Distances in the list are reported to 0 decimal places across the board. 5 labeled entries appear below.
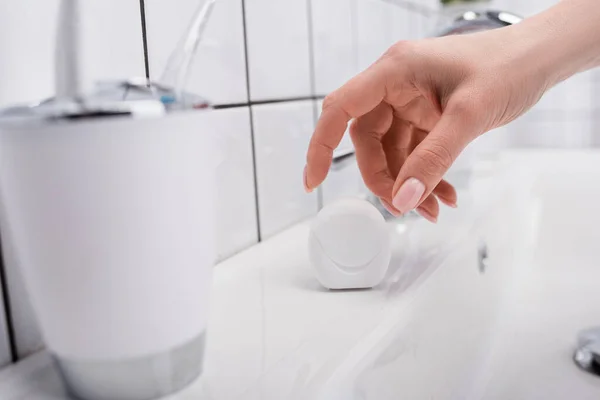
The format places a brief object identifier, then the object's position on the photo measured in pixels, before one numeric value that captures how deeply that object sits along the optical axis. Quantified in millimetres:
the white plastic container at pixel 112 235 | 200
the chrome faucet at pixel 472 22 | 513
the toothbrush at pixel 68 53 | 226
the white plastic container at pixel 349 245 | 377
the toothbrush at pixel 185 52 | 247
